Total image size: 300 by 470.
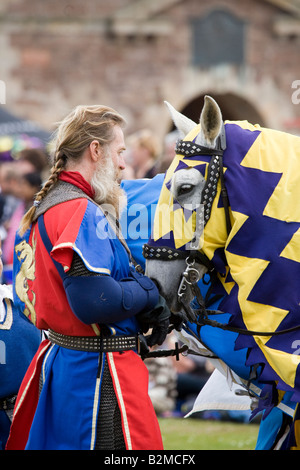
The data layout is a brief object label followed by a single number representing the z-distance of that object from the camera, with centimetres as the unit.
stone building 2402
